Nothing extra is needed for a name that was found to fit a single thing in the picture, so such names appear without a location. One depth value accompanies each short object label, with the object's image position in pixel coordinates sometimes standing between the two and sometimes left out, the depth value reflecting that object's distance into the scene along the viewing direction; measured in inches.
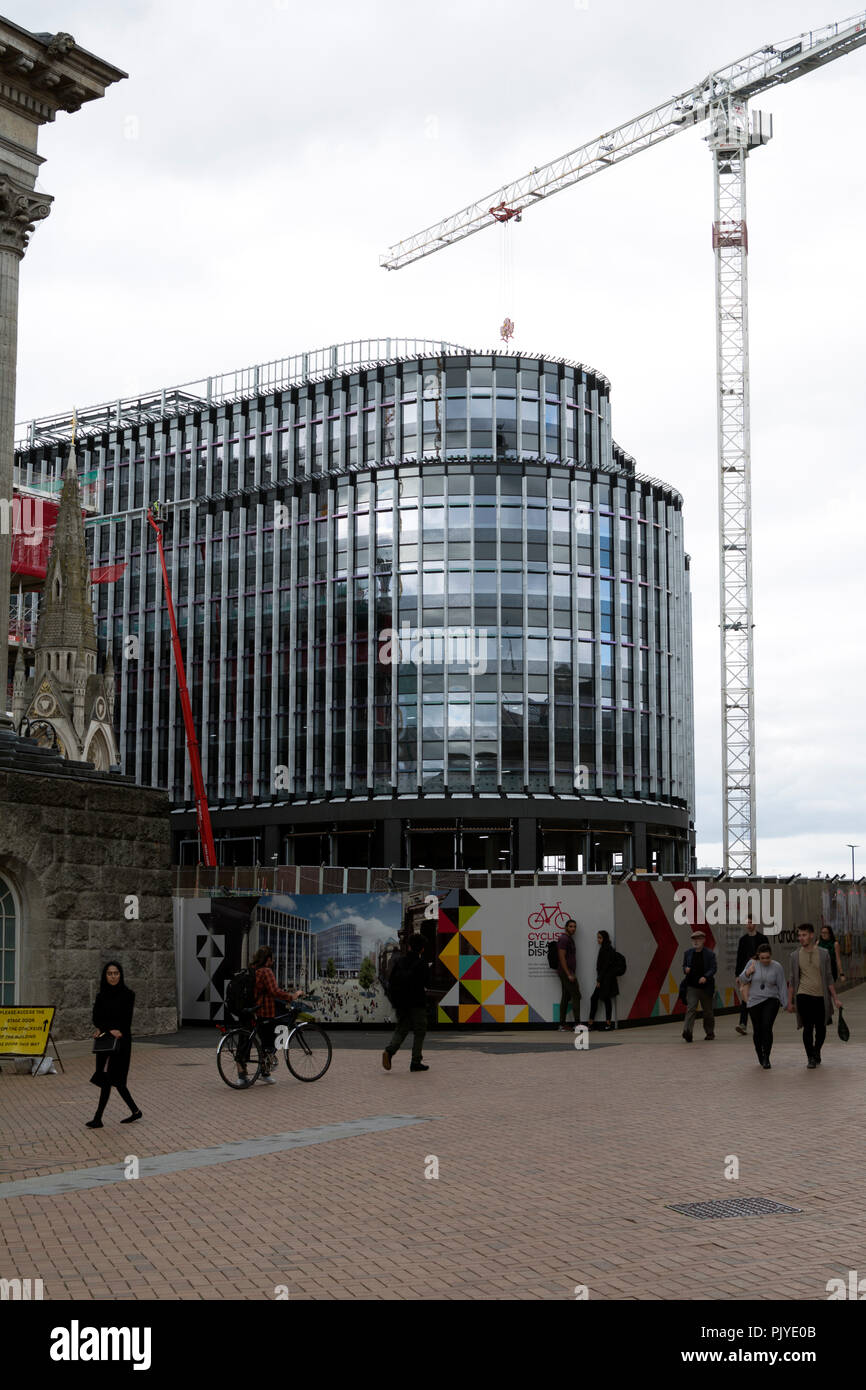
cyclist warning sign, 990.4
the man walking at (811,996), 698.8
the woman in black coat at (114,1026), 567.2
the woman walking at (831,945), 738.2
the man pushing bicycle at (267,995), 698.8
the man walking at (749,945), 909.8
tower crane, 3641.7
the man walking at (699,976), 860.0
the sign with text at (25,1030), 780.0
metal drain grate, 372.5
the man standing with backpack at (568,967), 968.9
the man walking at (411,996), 743.7
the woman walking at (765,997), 701.9
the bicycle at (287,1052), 693.3
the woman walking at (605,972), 952.9
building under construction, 3250.5
